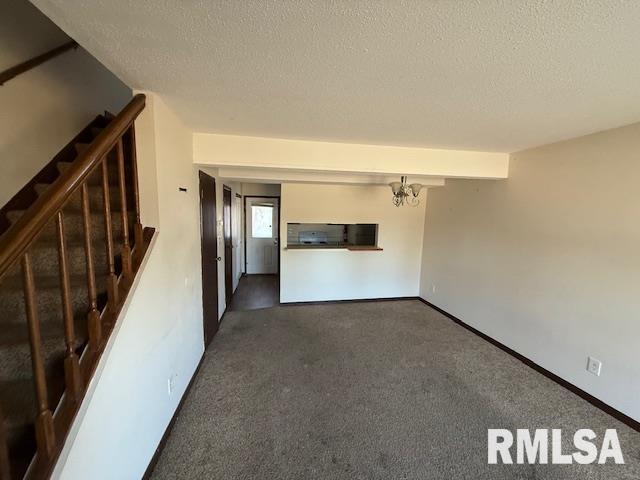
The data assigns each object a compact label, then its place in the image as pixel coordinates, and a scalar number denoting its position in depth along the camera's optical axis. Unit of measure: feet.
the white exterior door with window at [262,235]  20.34
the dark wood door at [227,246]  13.16
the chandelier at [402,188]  10.52
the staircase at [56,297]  2.78
